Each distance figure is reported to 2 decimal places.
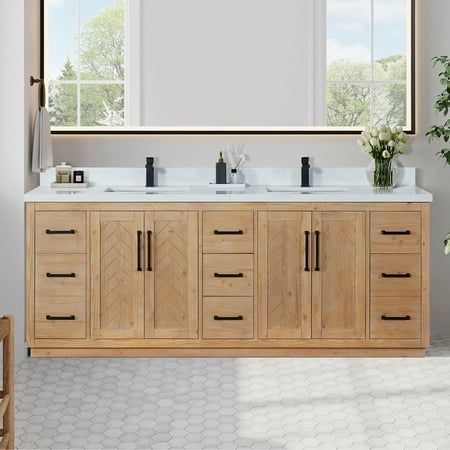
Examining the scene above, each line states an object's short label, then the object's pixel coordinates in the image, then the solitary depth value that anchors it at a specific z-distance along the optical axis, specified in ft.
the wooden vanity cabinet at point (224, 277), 17.21
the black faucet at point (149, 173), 18.74
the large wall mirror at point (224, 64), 18.84
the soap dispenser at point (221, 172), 18.60
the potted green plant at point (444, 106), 17.49
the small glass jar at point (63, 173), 18.60
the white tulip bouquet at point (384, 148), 18.29
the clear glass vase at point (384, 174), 18.29
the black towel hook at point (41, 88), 18.16
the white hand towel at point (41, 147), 17.97
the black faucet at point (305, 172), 18.76
